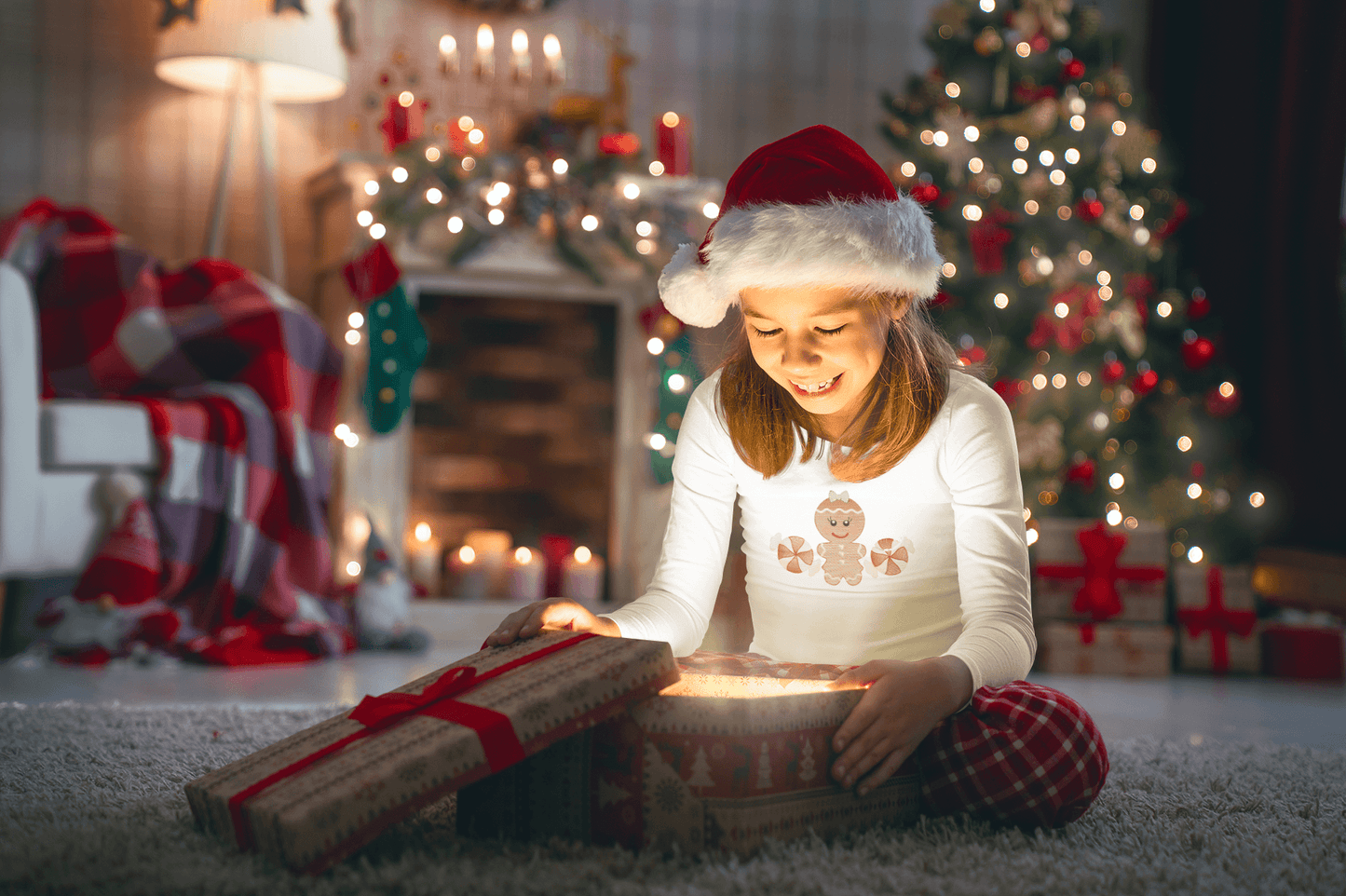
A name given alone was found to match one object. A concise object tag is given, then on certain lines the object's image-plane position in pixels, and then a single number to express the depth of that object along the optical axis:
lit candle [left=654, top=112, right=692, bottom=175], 2.88
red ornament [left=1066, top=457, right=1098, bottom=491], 2.54
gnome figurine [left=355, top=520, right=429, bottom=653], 2.30
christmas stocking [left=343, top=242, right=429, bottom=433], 2.61
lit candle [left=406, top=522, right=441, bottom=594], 2.71
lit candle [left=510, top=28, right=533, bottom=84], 2.99
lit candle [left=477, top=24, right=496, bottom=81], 2.97
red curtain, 2.94
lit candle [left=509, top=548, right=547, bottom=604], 2.72
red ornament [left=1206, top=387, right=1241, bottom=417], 2.70
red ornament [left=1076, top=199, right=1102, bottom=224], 2.69
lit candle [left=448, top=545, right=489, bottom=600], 2.71
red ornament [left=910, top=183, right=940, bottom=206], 2.59
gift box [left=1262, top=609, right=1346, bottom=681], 2.25
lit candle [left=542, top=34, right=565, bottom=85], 3.03
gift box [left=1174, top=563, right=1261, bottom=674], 2.28
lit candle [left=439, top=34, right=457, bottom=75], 2.93
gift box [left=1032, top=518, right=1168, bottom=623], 2.23
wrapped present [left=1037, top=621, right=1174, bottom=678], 2.21
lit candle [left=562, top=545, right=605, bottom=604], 2.77
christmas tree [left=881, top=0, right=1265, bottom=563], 2.59
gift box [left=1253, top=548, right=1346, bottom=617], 2.84
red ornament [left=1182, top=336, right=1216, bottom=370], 2.71
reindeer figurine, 2.93
